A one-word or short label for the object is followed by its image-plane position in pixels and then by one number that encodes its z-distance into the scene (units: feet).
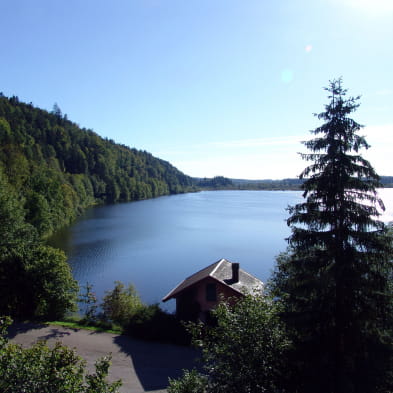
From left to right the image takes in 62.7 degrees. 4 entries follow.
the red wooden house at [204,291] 63.52
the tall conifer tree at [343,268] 29.53
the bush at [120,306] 62.75
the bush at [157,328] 54.70
